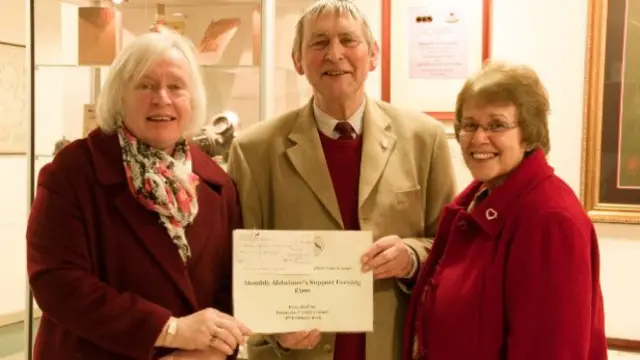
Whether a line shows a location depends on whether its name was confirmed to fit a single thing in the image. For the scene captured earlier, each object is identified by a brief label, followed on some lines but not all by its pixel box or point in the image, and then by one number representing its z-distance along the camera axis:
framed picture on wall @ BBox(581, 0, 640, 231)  2.69
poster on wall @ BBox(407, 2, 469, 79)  2.92
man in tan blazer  1.75
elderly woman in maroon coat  1.45
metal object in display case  2.60
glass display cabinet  2.66
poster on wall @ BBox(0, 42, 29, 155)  3.47
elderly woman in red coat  1.31
